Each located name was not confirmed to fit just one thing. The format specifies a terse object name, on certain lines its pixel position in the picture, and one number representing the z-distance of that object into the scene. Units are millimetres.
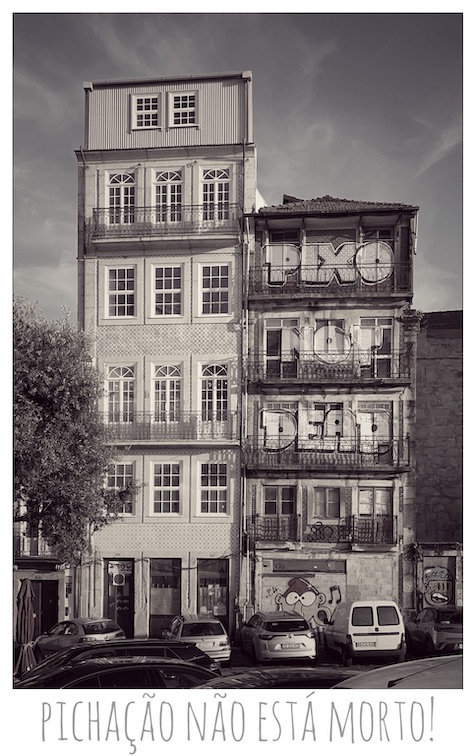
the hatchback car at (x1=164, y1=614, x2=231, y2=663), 15352
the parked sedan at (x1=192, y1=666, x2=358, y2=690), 8938
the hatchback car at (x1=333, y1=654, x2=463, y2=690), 7137
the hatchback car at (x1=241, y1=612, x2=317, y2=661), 15391
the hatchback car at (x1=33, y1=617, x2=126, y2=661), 15898
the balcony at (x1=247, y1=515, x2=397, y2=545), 18641
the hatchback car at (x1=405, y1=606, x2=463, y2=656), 15555
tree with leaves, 14922
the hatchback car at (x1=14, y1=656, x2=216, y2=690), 8695
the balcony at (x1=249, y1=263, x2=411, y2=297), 18891
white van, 15656
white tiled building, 18406
